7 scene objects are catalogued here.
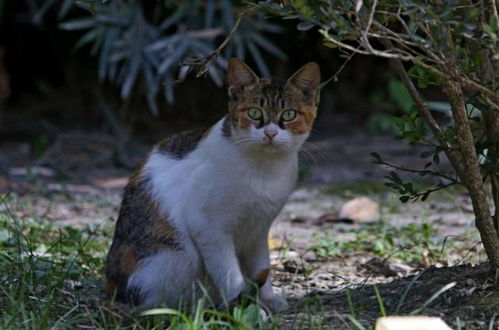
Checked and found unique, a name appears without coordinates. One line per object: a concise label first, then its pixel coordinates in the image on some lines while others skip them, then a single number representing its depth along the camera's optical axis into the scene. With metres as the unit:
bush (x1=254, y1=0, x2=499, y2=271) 5.05
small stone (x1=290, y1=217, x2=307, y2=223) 10.61
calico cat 6.59
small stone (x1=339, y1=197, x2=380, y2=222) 10.39
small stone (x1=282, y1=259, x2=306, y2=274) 8.19
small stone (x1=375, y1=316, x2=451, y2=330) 5.21
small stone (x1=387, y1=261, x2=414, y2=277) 8.09
